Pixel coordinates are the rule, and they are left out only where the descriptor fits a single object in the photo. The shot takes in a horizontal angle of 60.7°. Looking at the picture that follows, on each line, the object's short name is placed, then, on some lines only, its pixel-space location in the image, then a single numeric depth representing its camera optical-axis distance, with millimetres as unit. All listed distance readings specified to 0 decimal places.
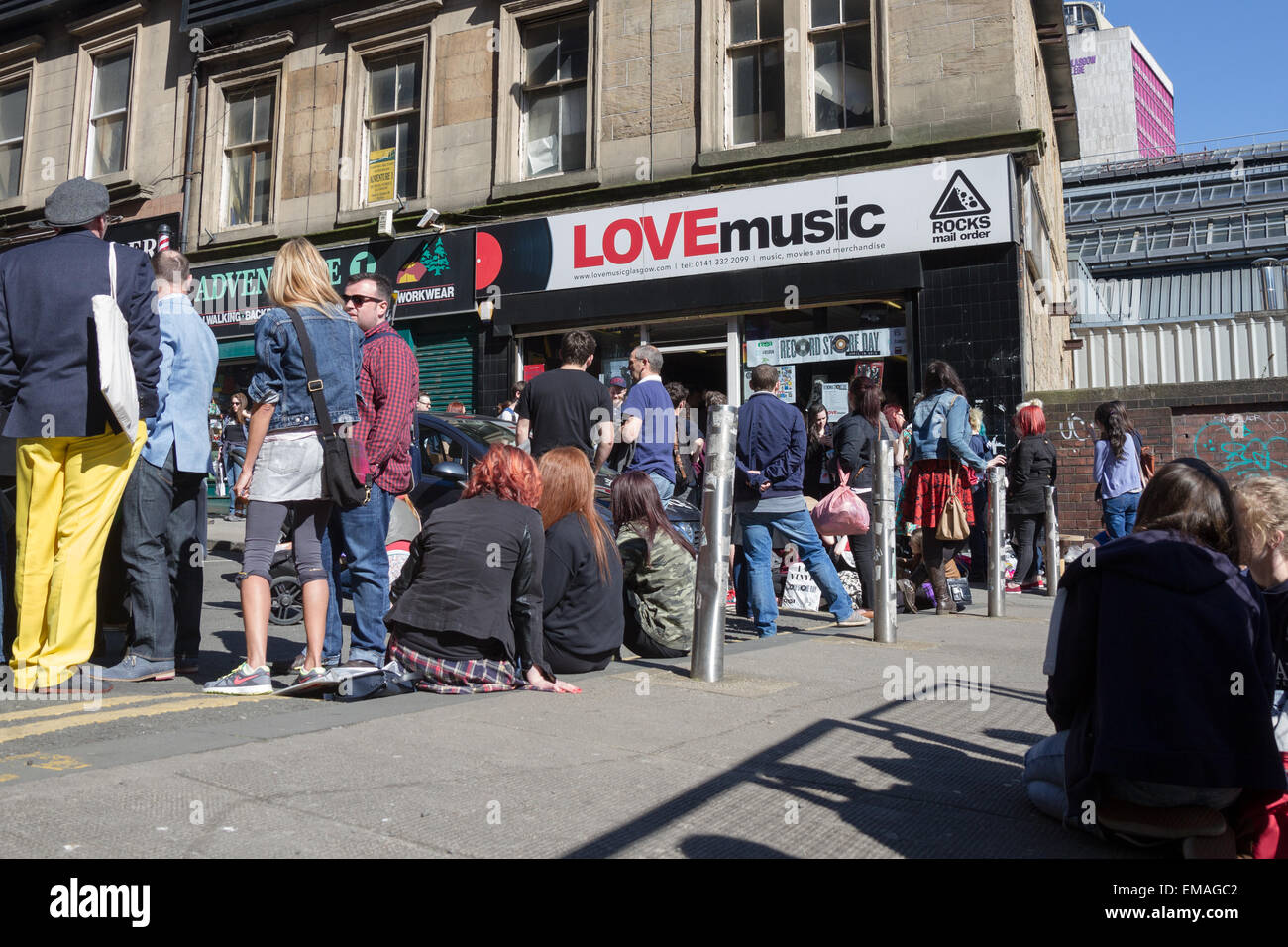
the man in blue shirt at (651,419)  7074
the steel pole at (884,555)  6809
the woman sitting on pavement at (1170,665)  2592
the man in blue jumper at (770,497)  7180
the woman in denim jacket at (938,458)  8078
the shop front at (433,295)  15211
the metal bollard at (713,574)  5160
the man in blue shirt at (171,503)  4914
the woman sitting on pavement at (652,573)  5883
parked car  7906
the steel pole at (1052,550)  9828
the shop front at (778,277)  11984
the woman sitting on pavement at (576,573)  5199
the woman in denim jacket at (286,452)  4555
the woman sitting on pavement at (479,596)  4527
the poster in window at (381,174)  16172
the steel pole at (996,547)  8375
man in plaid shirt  4820
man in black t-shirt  6434
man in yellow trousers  4434
